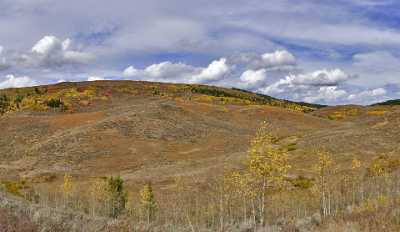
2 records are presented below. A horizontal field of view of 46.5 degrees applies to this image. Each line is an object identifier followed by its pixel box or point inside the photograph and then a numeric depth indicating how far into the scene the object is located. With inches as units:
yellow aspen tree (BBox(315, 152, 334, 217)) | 1760.6
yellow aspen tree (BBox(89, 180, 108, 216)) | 2278.7
